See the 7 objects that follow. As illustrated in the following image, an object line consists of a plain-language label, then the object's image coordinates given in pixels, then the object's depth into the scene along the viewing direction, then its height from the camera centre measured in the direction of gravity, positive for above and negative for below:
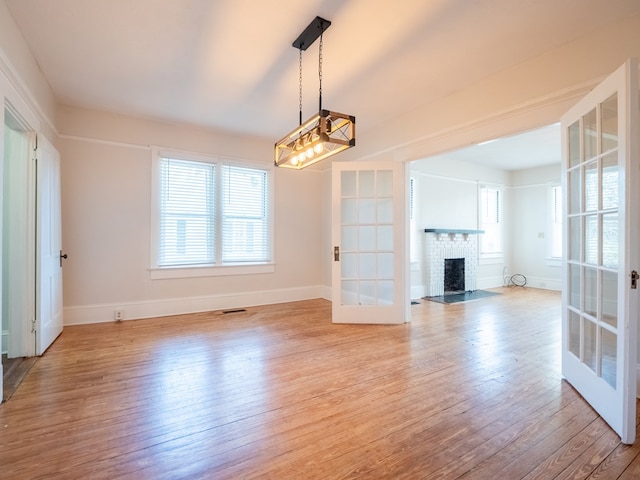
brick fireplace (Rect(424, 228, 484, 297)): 6.10 -0.39
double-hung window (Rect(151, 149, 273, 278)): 4.57 +0.35
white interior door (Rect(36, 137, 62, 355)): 3.04 -0.11
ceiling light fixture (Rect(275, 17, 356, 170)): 2.34 +0.86
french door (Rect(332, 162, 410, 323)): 4.16 -0.06
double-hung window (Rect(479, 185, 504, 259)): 7.17 +0.42
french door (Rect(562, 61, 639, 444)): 1.76 -0.06
